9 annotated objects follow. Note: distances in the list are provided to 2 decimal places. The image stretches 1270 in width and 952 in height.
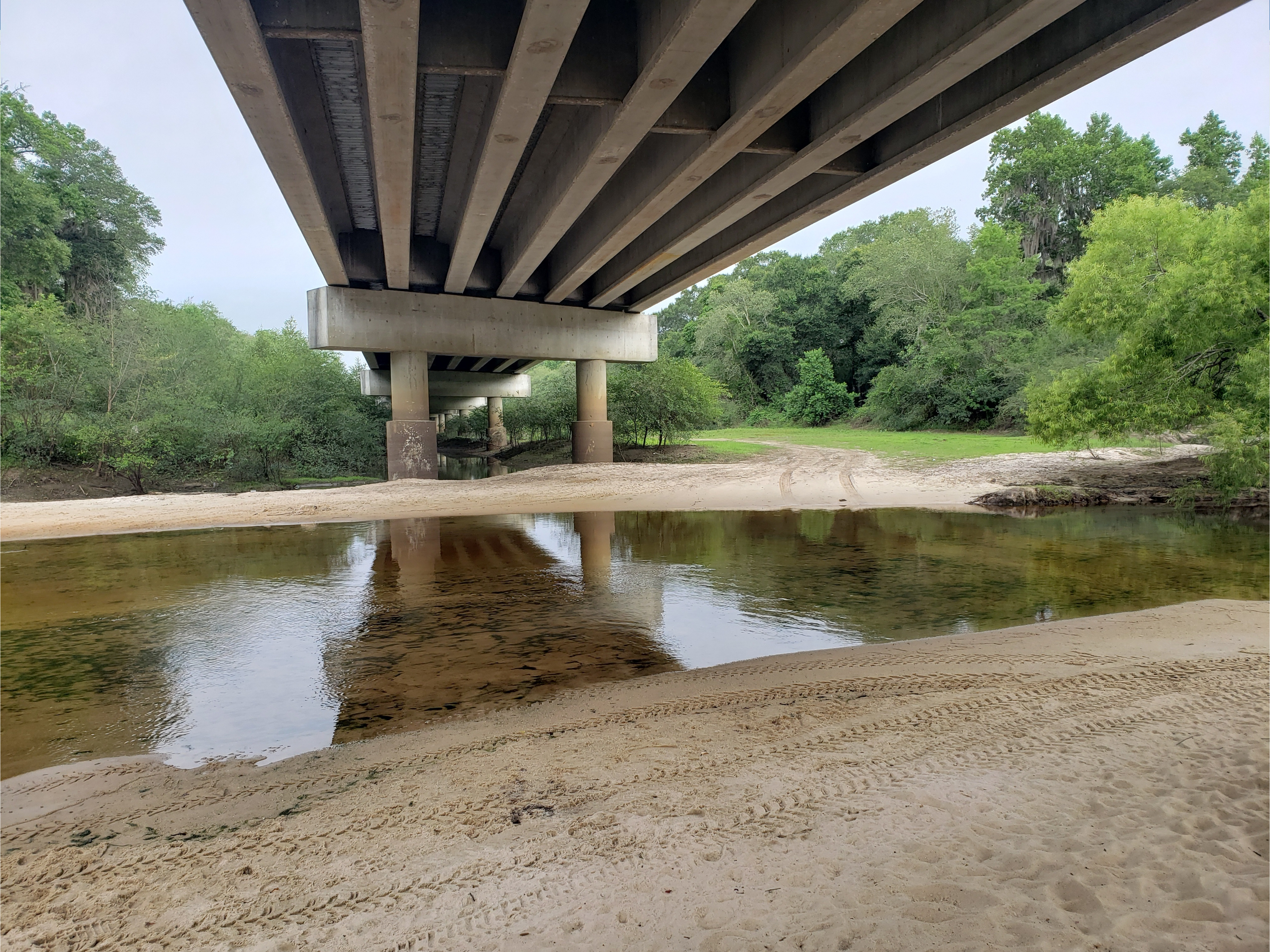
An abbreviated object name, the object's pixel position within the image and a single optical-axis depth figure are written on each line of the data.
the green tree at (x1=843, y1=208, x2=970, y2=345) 36.19
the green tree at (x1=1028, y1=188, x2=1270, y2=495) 11.95
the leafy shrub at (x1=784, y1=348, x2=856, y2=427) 43.38
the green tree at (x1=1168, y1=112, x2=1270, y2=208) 34.66
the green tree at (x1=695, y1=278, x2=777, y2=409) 48.47
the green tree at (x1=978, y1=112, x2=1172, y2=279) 39.91
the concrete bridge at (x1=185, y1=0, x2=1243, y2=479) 6.64
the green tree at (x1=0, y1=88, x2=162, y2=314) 25.94
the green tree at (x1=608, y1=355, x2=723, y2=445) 26.59
